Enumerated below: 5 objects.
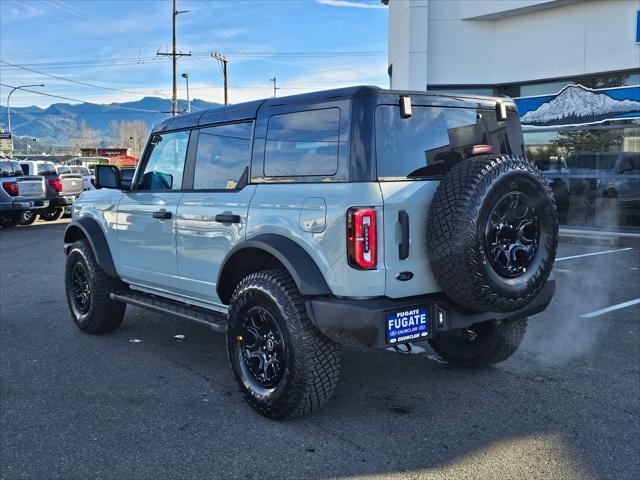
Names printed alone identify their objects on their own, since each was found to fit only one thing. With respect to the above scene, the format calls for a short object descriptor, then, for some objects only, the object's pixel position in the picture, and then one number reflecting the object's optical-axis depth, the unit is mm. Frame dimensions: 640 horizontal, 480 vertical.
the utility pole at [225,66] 49012
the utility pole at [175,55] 42625
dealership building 13555
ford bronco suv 3426
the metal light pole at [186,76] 61281
